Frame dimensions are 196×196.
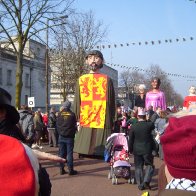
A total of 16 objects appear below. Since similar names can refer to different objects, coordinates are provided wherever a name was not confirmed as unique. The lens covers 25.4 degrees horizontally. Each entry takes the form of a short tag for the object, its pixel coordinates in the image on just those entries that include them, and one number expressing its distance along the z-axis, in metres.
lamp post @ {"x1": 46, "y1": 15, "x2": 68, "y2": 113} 22.60
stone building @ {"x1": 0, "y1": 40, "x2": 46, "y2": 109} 56.53
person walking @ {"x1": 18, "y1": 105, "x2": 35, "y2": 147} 10.27
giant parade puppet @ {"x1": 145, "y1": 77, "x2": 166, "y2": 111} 11.00
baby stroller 9.00
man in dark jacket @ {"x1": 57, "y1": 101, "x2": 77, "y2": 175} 10.57
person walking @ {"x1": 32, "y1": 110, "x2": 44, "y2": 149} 19.30
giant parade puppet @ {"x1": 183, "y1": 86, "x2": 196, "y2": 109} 7.55
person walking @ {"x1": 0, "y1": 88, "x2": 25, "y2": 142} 3.12
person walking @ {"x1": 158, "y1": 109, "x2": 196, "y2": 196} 1.88
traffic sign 26.57
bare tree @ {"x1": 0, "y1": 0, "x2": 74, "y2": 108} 21.42
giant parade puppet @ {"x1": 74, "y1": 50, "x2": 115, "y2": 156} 10.05
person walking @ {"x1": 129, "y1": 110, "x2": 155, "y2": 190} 8.62
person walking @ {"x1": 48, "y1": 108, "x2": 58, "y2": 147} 19.94
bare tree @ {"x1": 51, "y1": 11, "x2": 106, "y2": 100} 33.09
